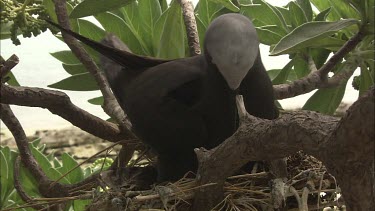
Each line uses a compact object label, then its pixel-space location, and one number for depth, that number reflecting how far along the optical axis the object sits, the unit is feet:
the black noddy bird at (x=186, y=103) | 2.56
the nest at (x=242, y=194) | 2.50
